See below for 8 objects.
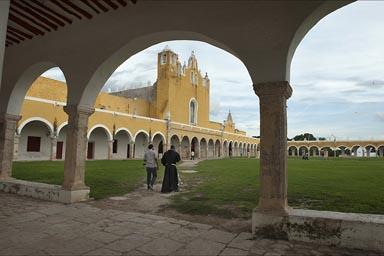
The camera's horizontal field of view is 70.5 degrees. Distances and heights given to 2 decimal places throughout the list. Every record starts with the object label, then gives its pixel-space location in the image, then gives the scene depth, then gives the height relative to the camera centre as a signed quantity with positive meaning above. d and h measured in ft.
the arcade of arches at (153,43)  11.19 +5.35
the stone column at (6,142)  23.54 +0.27
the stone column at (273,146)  11.53 +0.25
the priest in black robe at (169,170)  23.81 -1.80
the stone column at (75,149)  18.25 -0.12
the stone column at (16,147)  58.56 -0.25
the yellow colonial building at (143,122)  64.80 +8.24
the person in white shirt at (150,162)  24.79 -1.19
